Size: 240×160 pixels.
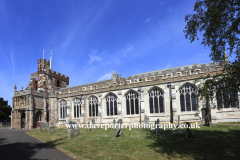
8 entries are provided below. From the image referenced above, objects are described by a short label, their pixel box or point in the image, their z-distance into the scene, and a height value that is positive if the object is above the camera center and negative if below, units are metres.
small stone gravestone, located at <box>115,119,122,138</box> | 13.56 -2.48
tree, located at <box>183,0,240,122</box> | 7.77 +3.25
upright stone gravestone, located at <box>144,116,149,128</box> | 17.95 -2.55
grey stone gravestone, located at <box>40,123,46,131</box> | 22.64 -3.66
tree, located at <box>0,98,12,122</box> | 46.44 -2.95
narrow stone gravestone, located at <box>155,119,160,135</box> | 13.86 -2.55
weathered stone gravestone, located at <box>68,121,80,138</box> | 14.95 -2.74
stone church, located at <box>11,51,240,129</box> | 21.36 -0.57
